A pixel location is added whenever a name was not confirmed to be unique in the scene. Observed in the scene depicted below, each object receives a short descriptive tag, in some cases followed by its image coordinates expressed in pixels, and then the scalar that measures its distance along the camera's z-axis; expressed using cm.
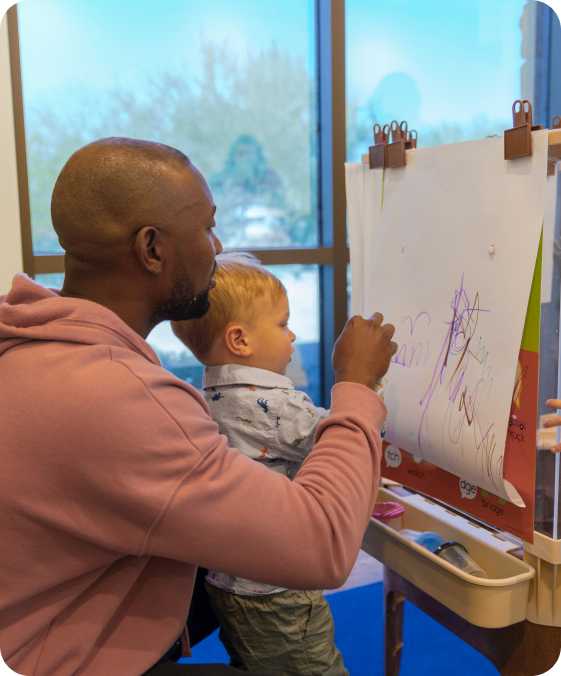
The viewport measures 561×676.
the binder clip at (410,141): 121
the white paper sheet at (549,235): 93
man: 72
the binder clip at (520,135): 93
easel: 95
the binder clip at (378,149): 125
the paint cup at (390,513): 122
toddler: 111
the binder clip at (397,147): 120
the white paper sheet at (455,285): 96
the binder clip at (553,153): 91
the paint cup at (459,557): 104
